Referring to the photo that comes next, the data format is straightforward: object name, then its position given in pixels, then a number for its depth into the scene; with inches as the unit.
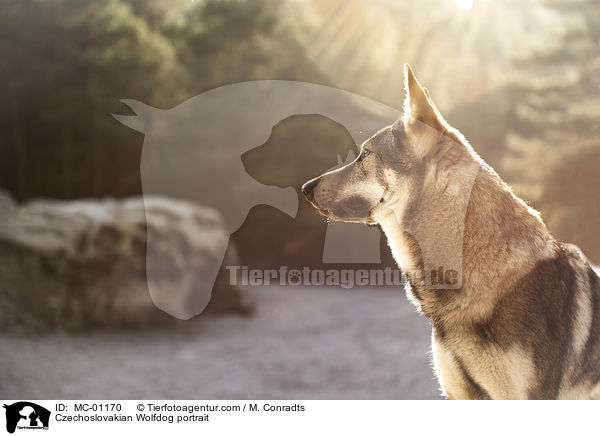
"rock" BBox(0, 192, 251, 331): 150.9
